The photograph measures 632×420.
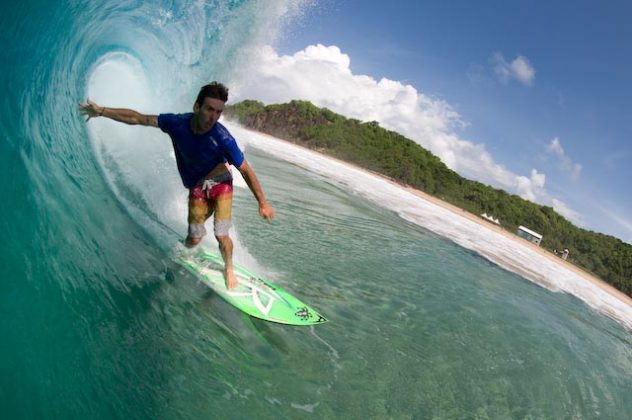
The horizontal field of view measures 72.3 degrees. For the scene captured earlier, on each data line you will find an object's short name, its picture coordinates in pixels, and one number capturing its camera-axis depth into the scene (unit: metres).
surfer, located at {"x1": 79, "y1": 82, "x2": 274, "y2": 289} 4.62
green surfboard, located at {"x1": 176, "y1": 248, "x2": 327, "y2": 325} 5.61
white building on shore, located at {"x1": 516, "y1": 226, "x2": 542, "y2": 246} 56.75
